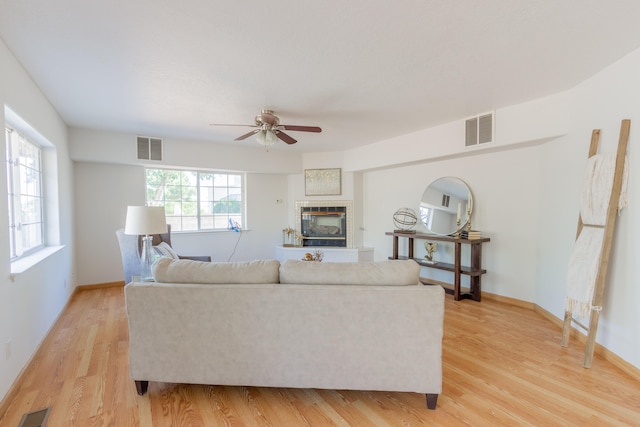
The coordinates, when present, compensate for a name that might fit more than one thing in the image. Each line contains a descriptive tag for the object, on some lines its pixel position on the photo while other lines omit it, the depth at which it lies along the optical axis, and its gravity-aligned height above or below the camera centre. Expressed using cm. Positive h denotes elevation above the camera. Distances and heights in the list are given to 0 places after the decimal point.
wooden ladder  219 -25
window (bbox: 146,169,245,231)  503 +18
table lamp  274 -16
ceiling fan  312 +84
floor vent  167 -121
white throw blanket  228 -20
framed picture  563 +48
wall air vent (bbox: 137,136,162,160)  449 +90
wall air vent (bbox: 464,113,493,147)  340 +90
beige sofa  173 -71
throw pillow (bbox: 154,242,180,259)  339 -50
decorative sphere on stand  473 -19
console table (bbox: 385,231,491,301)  367 -78
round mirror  402 +2
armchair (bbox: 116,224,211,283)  350 -54
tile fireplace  559 -29
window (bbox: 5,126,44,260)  245 +12
